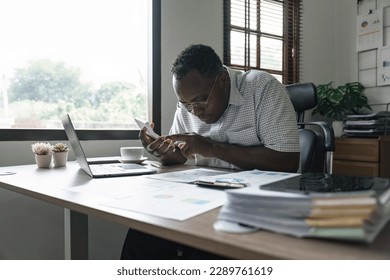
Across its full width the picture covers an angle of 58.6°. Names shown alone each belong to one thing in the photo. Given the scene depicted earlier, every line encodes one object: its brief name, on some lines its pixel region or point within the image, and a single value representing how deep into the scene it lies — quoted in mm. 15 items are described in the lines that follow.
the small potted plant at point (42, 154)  1435
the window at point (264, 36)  2713
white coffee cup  1563
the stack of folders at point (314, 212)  466
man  1328
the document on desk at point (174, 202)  636
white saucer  1559
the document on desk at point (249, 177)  933
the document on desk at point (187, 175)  1043
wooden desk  453
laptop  1156
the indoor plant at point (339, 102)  3080
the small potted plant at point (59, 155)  1481
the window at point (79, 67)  1748
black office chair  1609
